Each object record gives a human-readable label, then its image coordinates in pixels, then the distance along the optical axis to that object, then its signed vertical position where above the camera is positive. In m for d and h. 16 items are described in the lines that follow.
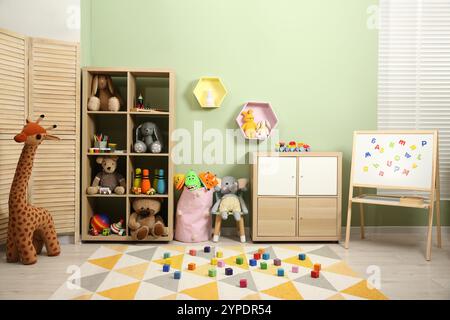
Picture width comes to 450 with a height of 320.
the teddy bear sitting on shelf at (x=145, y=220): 2.98 -0.50
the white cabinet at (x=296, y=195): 3.08 -0.28
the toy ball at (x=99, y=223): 3.10 -0.53
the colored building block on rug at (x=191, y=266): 2.41 -0.68
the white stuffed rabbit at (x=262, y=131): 3.31 +0.25
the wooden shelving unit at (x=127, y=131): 3.04 +0.22
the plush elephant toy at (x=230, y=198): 3.09 -0.32
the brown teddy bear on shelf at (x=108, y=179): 3.06 -0.18
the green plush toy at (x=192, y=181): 3.11 -0.18
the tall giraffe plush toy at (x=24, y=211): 2.46 -0.36
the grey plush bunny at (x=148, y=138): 3.07 +0.16
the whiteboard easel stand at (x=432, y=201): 2.76 -0.30
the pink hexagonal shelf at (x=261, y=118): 3.31 +0.37
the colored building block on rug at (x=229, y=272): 2.32 -0.68
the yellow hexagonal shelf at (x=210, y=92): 3.30 +0.58
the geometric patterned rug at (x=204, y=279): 2.03 -0.71
